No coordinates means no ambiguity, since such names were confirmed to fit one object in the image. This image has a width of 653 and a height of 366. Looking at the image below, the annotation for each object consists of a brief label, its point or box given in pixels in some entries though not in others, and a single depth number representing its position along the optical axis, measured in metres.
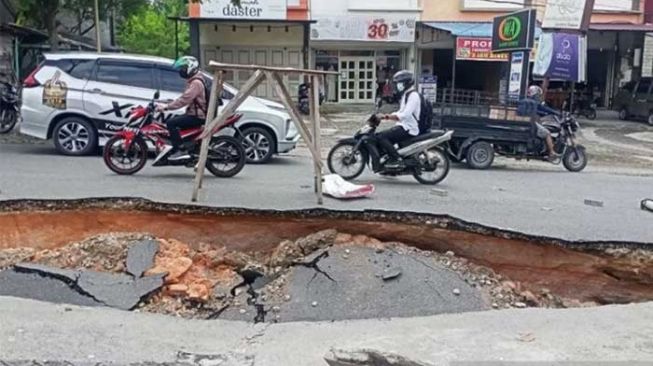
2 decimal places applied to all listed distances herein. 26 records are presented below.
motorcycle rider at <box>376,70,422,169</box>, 9.67
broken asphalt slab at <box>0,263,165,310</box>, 5.61
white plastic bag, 7.82
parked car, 25.38
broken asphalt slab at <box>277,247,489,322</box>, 5.61
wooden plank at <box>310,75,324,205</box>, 7.61
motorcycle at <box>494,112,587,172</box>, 12.84
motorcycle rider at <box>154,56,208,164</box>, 9.27
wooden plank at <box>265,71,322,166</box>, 7.49
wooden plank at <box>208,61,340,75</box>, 7.24
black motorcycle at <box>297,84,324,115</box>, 23.34
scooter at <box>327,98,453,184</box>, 9.74
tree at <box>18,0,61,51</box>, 16.24
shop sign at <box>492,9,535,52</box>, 15.86
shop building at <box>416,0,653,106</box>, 27.17
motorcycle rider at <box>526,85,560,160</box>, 12.74
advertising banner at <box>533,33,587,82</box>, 20.23
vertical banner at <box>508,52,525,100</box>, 16.33
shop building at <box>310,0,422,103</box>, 27.75
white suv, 11.77
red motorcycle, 9.45
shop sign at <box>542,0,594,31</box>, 18.88
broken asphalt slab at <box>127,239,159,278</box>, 6.14
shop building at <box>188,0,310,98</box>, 25.77
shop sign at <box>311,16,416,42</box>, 27.80
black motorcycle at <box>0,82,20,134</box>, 14.15
